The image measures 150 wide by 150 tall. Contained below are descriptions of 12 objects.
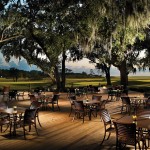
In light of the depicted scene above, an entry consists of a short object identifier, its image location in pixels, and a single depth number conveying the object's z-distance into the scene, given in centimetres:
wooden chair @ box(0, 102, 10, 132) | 562
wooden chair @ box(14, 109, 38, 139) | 543
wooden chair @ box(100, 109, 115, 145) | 494
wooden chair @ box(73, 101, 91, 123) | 702
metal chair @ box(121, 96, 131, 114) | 795
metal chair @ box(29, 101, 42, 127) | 672
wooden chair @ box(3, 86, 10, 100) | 1120
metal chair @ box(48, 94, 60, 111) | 899
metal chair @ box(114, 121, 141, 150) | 413
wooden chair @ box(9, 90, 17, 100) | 1096
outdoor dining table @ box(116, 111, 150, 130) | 431
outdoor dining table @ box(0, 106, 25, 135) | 557
